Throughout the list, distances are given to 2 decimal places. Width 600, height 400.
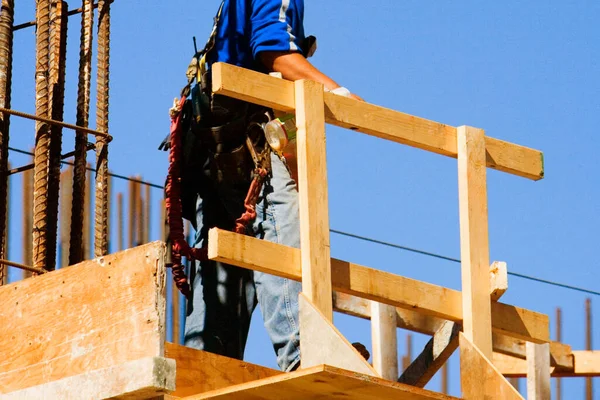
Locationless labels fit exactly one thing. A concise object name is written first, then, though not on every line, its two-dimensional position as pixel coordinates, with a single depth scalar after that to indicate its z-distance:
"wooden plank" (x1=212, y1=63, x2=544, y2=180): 14.73
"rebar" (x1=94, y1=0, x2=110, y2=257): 18.52
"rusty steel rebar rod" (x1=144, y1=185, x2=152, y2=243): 32.03
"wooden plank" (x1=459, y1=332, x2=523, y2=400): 15.20
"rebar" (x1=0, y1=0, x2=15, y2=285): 18.52
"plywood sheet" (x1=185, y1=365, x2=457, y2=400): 13.48
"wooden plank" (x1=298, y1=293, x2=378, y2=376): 13.91
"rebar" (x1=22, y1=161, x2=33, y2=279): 29.37
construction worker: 16.56
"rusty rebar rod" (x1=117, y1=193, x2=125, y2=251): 31.08
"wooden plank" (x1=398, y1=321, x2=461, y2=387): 17.31
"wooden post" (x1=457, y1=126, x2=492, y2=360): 15.89
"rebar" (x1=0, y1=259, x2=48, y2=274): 17.06
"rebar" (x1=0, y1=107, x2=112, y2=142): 18.00
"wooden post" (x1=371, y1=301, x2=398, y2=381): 20.17
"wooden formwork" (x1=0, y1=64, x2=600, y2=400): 13.98
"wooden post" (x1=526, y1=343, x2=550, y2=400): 21.52
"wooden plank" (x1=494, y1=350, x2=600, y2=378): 23.05
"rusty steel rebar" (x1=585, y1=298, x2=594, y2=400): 32.53
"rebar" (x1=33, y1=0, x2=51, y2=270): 18.02
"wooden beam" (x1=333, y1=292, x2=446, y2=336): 20.06
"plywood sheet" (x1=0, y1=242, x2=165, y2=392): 14.10
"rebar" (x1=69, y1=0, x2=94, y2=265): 18.92
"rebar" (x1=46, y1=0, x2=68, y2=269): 18.30
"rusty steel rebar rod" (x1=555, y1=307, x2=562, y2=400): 34.72
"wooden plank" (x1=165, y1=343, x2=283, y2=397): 15.32
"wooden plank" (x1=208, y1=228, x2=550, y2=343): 14.27
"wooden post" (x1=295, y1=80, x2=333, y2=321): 14.64
